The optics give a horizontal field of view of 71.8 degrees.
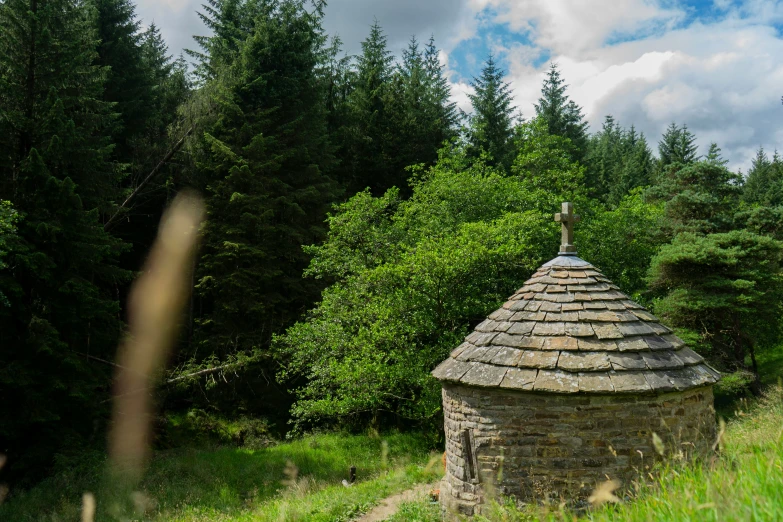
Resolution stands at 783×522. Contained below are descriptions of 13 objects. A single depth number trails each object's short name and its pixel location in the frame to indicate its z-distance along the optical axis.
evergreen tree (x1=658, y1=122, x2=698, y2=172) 32.27
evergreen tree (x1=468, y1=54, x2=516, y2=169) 26.11
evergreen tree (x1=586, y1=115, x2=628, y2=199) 34.50
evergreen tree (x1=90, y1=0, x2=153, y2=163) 18.06
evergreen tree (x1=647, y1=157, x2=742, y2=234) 16.16
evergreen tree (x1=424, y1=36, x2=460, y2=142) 26.19
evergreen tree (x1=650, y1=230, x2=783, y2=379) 14.50
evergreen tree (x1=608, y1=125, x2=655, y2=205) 33.50
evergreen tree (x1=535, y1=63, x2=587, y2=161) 32.41
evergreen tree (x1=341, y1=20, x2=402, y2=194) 23.64
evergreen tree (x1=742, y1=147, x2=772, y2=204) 35.88
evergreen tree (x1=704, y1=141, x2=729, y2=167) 16.98
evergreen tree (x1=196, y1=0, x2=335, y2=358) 16.75
